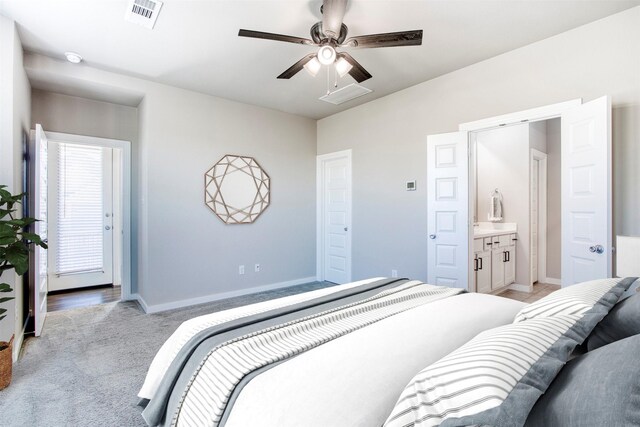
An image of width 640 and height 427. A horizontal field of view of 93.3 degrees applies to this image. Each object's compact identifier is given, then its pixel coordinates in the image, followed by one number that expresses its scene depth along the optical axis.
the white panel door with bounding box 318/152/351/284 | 4.76
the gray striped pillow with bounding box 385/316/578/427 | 0.59
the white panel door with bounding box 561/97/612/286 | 2.29
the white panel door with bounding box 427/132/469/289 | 3.30
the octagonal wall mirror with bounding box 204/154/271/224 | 4.14
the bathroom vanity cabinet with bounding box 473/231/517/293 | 3.76
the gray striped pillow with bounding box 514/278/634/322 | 1.13
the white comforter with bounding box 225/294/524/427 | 0.79
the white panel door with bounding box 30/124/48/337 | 2.89
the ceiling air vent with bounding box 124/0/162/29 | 2.32
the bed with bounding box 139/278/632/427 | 0.82
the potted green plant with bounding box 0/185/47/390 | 2.04
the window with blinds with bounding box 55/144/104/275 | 4.54
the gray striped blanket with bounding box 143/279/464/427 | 1.02
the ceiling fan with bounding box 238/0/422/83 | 2.11
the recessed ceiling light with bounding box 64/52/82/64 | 3.02
